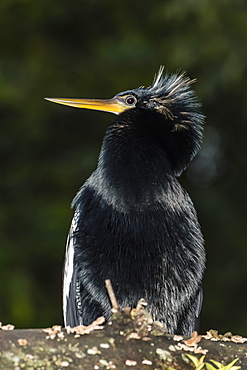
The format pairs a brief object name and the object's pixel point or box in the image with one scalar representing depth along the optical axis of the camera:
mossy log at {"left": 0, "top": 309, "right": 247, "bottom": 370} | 4.34
